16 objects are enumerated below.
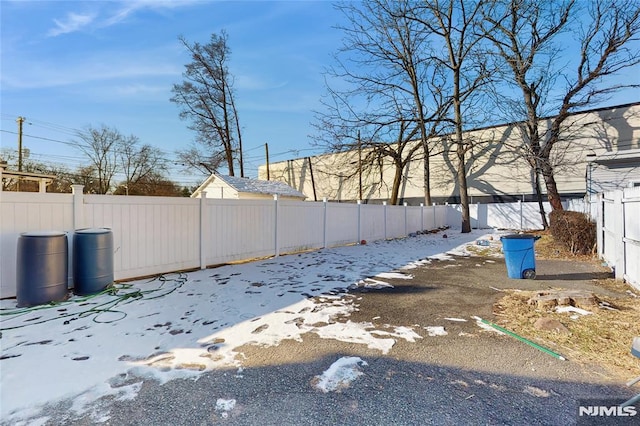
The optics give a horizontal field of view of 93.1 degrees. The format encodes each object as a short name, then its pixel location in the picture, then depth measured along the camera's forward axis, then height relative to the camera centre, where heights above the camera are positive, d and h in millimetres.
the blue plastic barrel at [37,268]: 3930 -713
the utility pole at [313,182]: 30875 +3099
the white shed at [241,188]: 19462 +1704
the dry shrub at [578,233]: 7961 -582
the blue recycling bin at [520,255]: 5516 -795
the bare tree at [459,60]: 14328 +7701
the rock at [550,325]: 3121 -1205
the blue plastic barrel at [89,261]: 4449 -702
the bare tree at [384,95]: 15008 +6102
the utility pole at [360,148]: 16375 +3596
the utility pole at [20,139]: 21828 +5353
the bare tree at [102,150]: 28344 +6035
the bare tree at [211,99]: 24562 +9485
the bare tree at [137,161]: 29984 +5363
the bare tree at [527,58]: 12727 +6658
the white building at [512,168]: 13812 +2887
